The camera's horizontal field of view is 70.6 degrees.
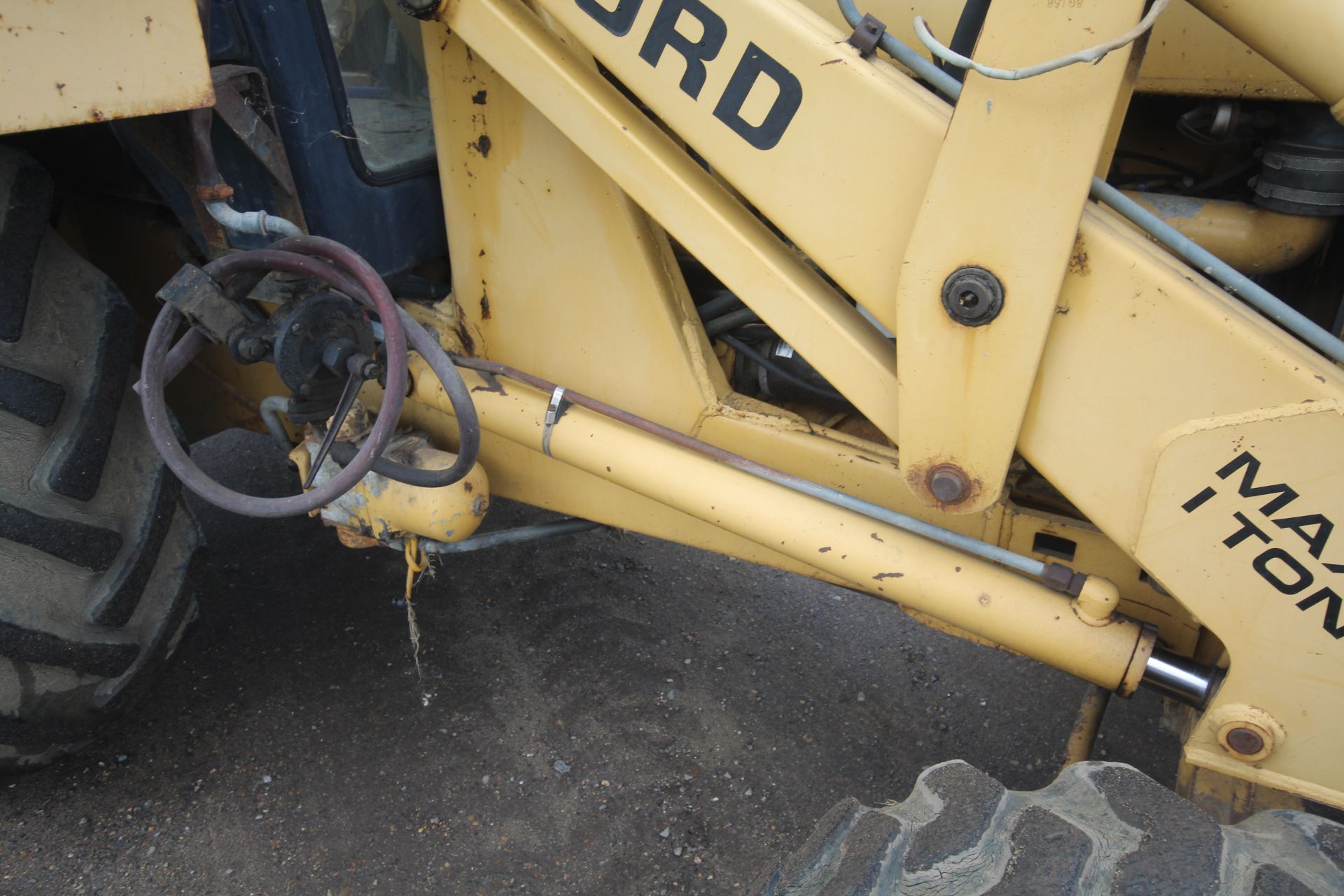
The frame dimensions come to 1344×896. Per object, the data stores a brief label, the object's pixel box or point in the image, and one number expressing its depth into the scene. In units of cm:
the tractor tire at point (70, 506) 124
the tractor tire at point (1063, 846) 81
